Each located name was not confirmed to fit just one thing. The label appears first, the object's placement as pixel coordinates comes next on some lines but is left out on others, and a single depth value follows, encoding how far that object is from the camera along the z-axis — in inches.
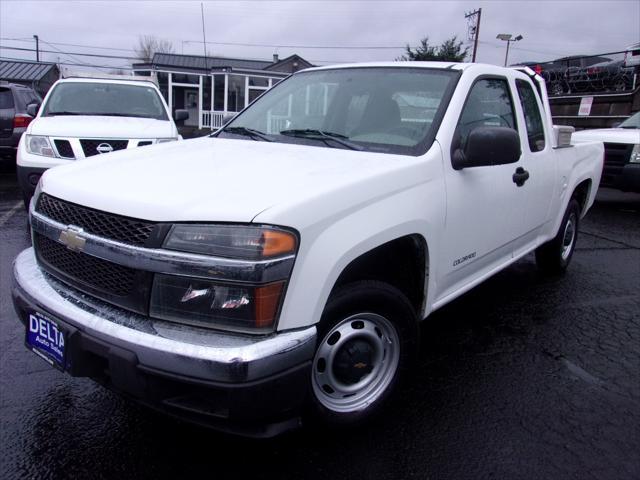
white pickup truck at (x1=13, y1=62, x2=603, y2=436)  75.8
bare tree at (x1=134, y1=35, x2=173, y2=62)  2073.7
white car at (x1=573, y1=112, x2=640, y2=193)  332.2
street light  1037.2
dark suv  378.9
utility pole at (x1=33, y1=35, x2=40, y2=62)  1819.1
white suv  233.9
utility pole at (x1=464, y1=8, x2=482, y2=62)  1316.4
